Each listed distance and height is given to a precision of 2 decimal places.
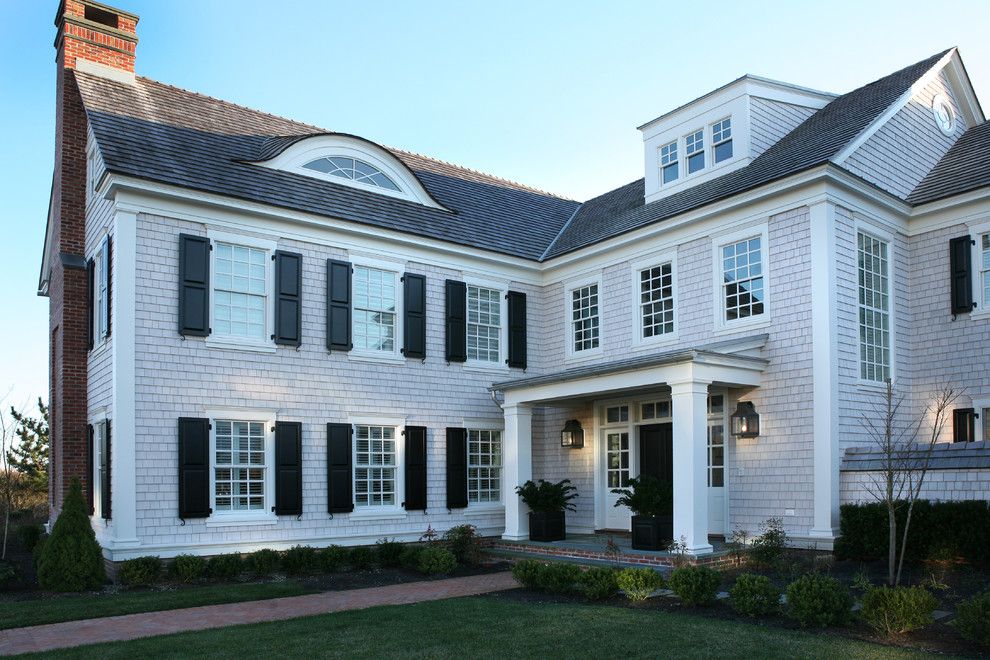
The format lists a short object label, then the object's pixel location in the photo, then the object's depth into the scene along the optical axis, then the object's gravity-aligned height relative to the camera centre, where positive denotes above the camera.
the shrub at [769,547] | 11.75 -2.09
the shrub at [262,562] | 12.80 -2.43
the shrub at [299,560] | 13.11 -2.47
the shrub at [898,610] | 7.64 -1.93
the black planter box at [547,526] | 14.79 -2.22
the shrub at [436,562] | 13.22 -2.52
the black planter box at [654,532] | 12.74 -2.00
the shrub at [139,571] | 11.84 -2.38
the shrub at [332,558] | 13.41 -2.50
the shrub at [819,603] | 8.17 -1.99
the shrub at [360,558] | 13.76 -2.55
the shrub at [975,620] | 7.17 -1.90
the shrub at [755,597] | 8.69 -2.04
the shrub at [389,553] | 14.05 -2.54
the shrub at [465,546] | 14.24 -2.46
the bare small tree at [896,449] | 9.47 -0.74
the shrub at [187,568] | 12.22 -2.41
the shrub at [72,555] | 11.55 -2.10
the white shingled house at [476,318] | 12.72 +1.38
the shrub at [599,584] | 10.16 -2.22
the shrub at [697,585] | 9.36 -2.07
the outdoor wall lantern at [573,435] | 16.38 -0.70
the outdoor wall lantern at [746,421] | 13.16 -0.36
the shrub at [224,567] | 12.51 -2.45
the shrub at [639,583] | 9.83 -2.14
